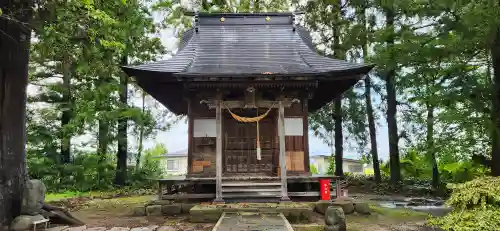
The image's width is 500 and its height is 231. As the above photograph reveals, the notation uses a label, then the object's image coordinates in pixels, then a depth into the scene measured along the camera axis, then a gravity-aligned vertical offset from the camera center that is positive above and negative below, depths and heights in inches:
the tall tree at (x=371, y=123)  769.6 +68.8
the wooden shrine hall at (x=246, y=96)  389.7 +72.3
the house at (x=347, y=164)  1479.6 -40.2
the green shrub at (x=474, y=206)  238.8 -37.9
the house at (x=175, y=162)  1635.0 -22.8
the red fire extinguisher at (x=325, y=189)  388.8 -37.0
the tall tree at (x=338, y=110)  756.0 +96.7
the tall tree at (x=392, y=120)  692.4 +68.0
